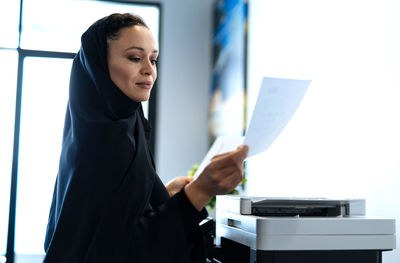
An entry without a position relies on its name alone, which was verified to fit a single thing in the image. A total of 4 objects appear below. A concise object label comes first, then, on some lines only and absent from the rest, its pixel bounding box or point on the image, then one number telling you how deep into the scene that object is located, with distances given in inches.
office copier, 43.9
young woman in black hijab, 39.5
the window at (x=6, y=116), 156.3
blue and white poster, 130.0
